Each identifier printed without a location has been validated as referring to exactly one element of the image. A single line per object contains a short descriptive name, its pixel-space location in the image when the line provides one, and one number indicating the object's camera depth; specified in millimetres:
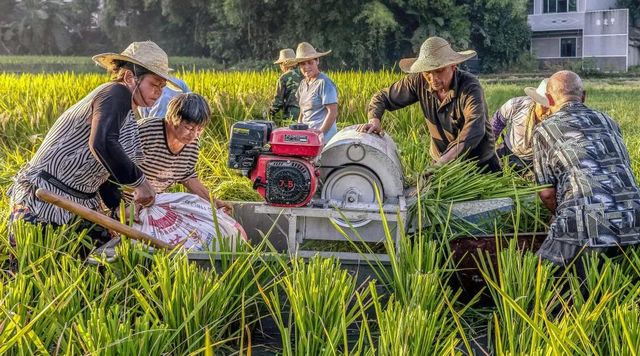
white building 38625
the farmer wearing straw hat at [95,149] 3508
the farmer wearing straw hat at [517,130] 5238
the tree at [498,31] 33000
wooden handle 3498
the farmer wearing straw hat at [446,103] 4859
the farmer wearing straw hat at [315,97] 6742
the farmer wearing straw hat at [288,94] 7586
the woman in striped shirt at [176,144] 3705
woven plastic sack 3832
